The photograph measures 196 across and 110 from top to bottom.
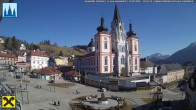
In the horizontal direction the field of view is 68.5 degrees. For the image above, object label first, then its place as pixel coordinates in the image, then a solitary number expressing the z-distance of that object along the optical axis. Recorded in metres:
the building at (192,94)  14.69
